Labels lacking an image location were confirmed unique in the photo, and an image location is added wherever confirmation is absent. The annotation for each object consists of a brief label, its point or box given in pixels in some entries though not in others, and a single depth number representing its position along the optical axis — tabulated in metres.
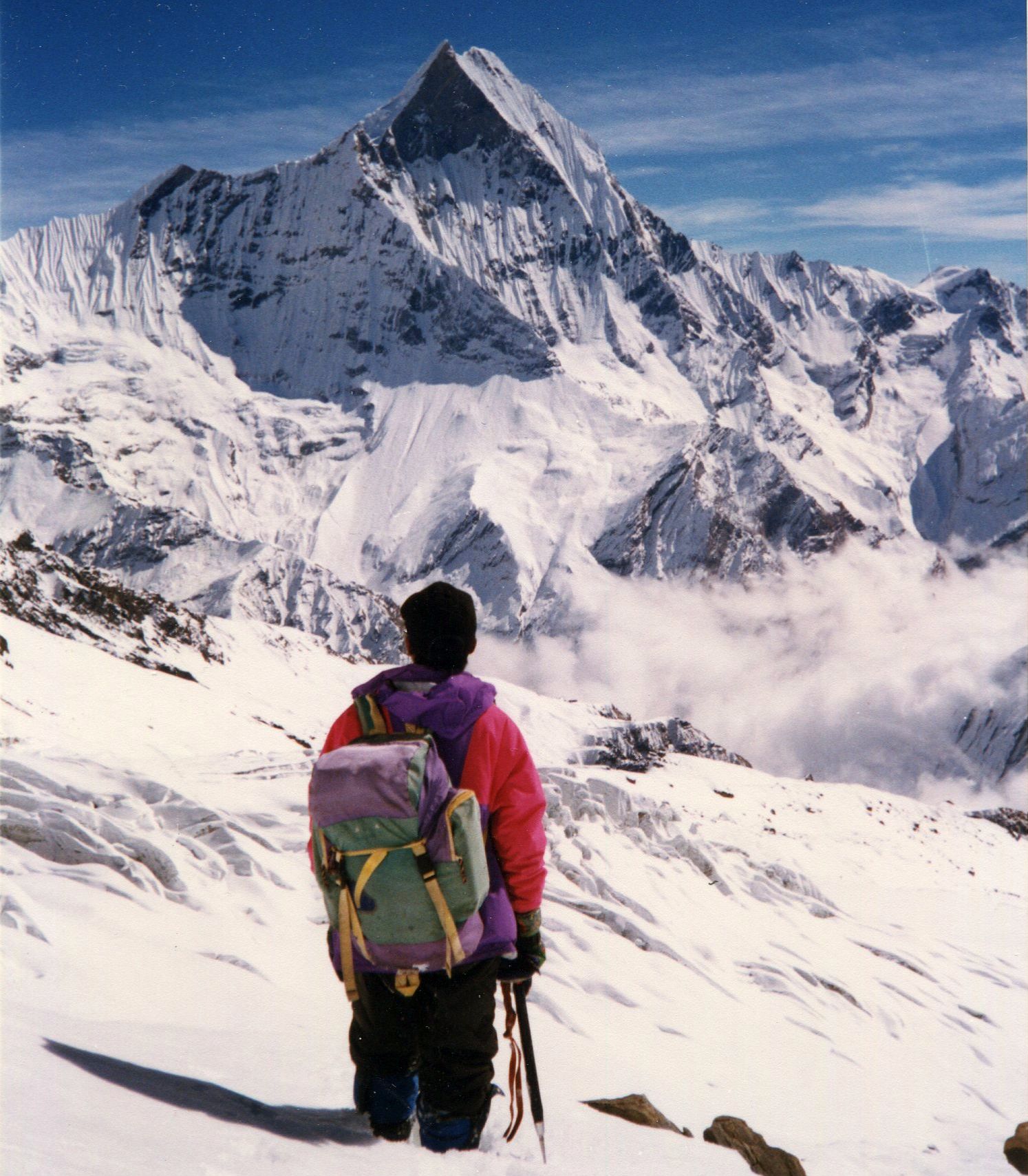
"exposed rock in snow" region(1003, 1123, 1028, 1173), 8.62
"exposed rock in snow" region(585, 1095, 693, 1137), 6.84
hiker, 5.00
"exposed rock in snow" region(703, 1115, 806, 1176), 6.89
